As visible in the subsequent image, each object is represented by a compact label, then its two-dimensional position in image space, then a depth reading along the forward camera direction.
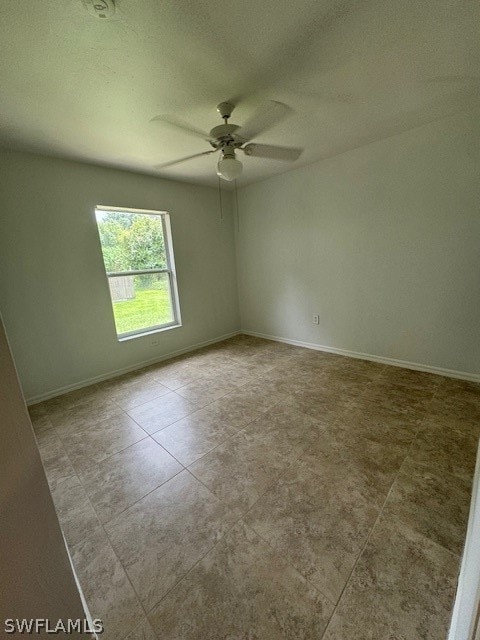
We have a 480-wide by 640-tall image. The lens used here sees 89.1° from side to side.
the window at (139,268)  3.04
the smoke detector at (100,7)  1.05
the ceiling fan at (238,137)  1.75
